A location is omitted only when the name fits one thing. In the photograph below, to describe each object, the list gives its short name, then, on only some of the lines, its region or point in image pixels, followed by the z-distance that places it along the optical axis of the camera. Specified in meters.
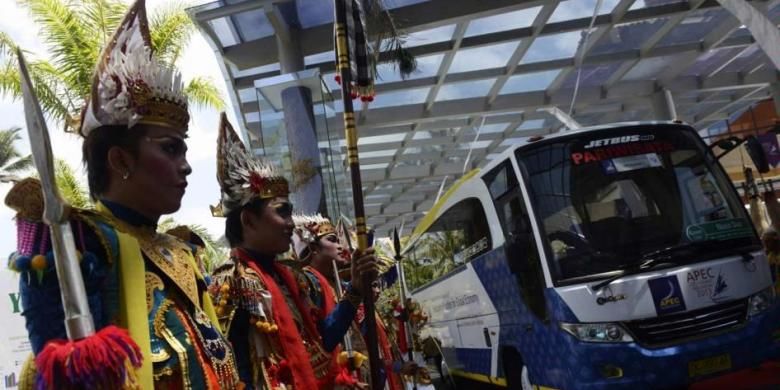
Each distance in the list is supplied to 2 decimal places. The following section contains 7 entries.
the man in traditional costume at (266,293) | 2.66
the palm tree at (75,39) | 10.55
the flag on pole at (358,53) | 3.08
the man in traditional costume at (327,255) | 4.27
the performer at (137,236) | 1.52
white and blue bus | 4.95
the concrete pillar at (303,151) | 7.42
